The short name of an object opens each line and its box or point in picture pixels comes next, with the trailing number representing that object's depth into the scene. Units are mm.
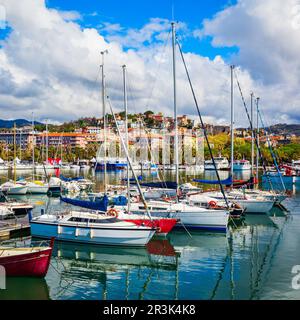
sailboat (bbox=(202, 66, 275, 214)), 33938
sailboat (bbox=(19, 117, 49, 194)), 52906
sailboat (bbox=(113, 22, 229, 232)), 27016
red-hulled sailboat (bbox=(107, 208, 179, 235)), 24594
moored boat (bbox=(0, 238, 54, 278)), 16984
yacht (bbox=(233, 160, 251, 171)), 111312
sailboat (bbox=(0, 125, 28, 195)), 51406
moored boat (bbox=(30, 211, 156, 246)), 22469
